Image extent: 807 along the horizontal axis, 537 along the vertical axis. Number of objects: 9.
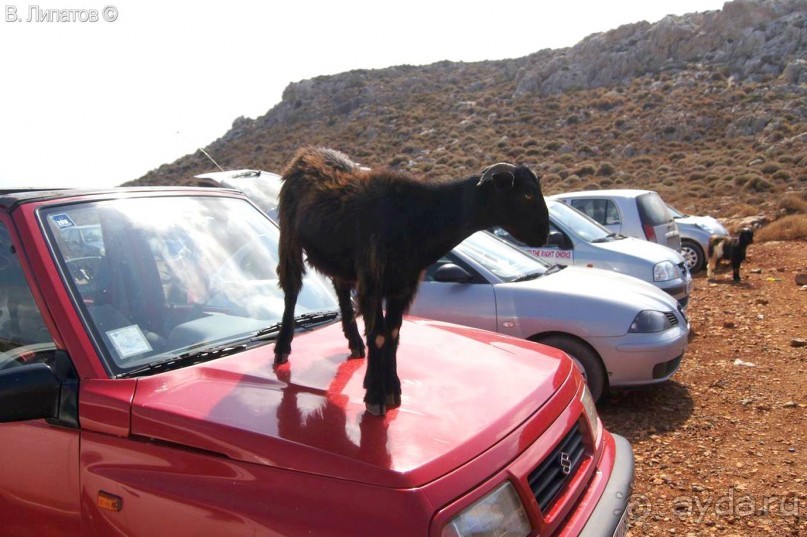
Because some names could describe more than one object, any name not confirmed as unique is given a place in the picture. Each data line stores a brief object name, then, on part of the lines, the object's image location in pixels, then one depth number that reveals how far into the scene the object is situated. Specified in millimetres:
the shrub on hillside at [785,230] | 15598
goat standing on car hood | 2369
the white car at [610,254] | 7703
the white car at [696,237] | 12781
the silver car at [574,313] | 5148
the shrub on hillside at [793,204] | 17812
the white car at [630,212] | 10086
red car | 1816
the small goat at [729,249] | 11297
